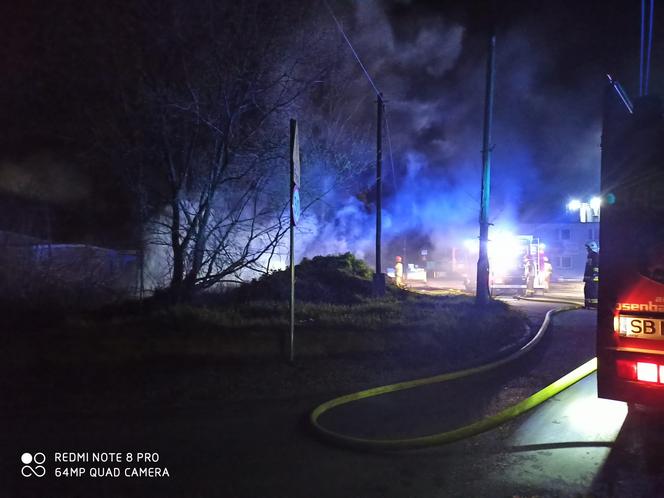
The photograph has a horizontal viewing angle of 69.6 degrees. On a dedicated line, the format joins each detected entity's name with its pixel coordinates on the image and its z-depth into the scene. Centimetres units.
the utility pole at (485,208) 1105
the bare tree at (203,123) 875
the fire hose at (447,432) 416
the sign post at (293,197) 630
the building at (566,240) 4778
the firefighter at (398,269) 2383
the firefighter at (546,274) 2097
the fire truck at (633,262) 380
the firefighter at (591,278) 1277
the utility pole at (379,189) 1334
